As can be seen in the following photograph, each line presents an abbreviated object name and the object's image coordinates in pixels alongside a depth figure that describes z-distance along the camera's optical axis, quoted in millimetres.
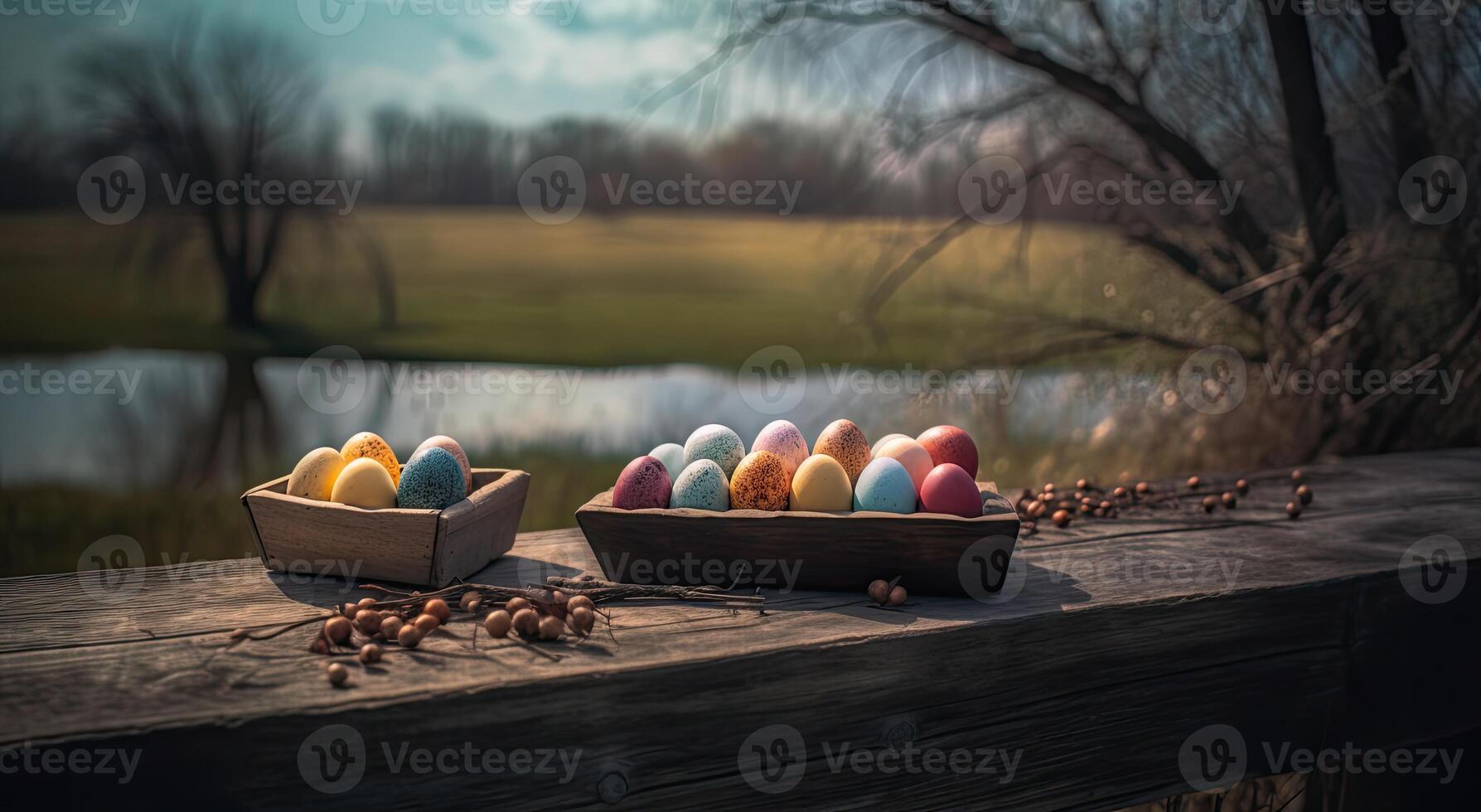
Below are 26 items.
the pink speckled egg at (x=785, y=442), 1769
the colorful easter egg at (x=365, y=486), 1648
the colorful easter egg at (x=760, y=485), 1681
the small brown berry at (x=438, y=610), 1483
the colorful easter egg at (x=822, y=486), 1671
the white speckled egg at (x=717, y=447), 1779
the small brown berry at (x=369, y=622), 1435
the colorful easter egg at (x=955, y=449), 1862
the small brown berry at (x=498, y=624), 1448
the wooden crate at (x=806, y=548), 1600
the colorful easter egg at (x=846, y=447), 1780
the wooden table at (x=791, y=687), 1229
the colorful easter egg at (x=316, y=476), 1721
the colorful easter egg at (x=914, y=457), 1759
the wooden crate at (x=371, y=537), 1631
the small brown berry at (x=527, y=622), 1445
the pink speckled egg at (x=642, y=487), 1693
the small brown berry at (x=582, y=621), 1466
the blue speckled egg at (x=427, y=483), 1655
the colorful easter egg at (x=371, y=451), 1771
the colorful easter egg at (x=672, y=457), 1821
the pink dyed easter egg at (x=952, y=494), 1634
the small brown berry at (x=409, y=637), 1408
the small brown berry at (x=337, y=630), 1396
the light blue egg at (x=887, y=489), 1648
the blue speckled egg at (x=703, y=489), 1681
